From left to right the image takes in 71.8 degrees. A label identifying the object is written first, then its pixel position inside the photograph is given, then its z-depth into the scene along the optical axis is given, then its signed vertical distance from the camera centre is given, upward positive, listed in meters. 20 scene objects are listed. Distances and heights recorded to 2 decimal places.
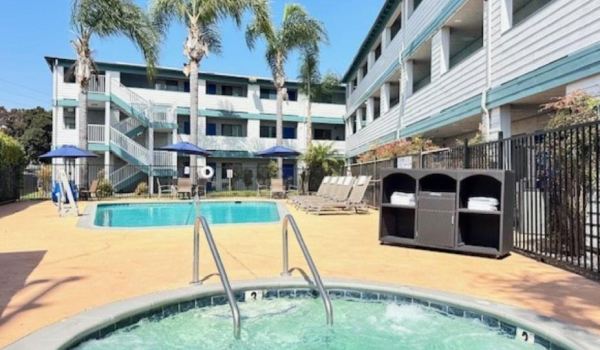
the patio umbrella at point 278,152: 22.84 +1.54
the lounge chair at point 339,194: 14.59 -0.51
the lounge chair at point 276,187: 22.31 -0.37
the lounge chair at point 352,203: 13.75 -0.75
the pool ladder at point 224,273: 3.59 -0.94
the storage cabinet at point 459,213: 6.71 -0.53
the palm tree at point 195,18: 21.30 +8.55
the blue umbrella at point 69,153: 17.69 +1.11
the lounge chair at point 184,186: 20.53 -0.32
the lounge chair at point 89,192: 19.55 -0.62
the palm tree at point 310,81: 29.00 +7.34
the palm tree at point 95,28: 19.19 +7.21
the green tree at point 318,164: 25.02 +1.00
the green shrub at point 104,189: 20.88 -0.51
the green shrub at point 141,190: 23.22 -0.60
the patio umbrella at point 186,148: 20.44 +1.55
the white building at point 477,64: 7.87 +3.08
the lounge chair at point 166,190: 22.16 -0.62
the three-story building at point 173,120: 24.59 +4.33
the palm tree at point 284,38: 24.38 +8.61
